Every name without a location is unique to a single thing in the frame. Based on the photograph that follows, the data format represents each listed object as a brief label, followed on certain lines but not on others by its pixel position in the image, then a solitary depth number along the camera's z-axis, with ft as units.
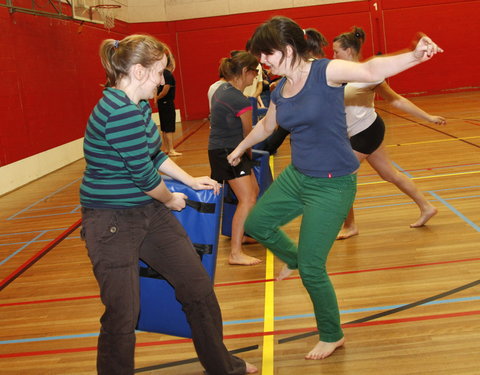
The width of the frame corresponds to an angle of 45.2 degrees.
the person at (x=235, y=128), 14.02
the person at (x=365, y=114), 13.75
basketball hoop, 45.57
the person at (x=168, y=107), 34.79
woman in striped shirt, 7.27
